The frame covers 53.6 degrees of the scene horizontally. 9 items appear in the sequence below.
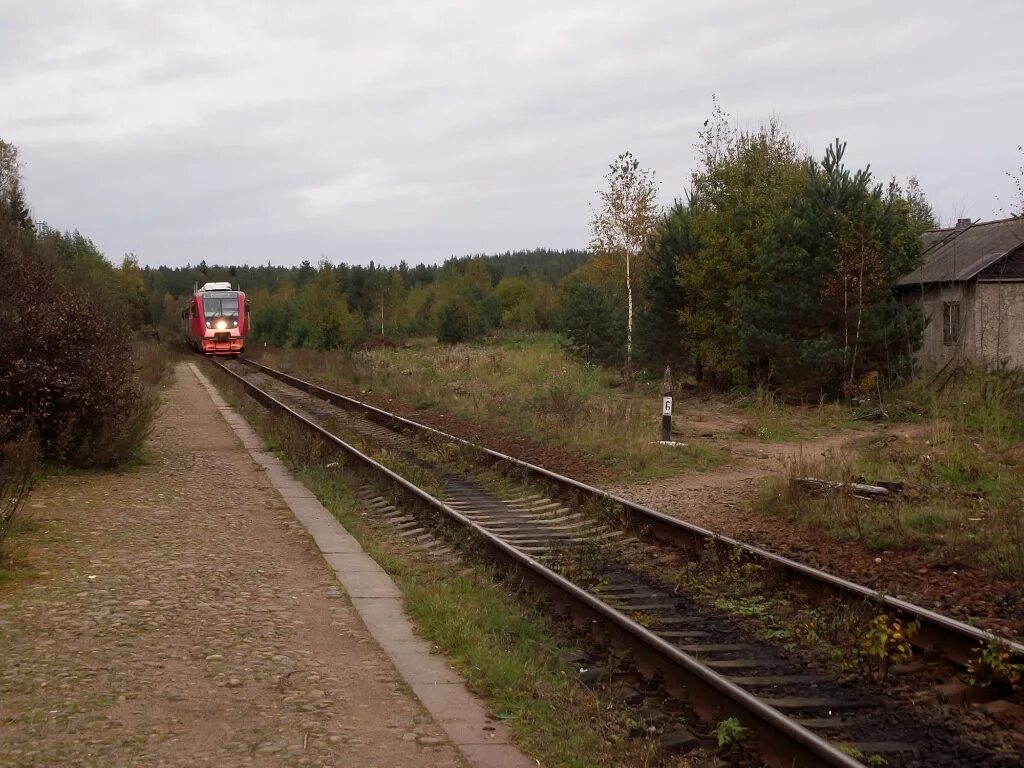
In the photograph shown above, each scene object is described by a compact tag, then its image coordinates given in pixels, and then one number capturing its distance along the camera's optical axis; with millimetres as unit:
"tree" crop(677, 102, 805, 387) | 25656
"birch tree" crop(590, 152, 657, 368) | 38938
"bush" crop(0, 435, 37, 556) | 9070
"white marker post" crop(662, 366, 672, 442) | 16188
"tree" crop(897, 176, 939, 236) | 51844
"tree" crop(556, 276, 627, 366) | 40934
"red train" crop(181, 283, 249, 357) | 49625
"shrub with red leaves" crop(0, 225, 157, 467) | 12375
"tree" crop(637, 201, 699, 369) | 27578
